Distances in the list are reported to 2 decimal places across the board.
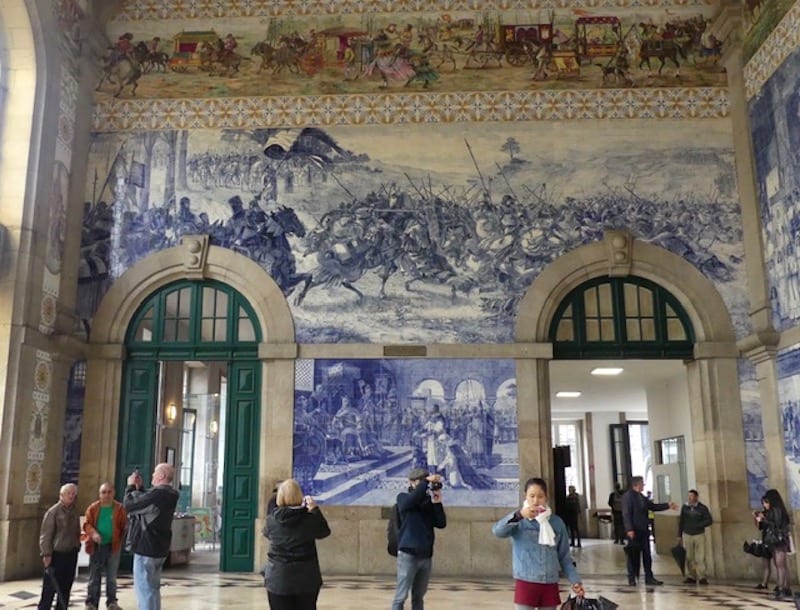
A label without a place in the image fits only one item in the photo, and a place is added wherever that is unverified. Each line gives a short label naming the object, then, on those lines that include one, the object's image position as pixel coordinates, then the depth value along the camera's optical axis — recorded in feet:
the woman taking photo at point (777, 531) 32.05
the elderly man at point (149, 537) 21.33
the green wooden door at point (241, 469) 39.60
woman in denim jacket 15.61
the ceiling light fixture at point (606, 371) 53.32
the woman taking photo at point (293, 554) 15.93
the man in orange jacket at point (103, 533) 25.95
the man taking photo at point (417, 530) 21.44
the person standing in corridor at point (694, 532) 36.63
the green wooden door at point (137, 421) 41.06
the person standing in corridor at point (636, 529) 35.45
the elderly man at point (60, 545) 24.61
